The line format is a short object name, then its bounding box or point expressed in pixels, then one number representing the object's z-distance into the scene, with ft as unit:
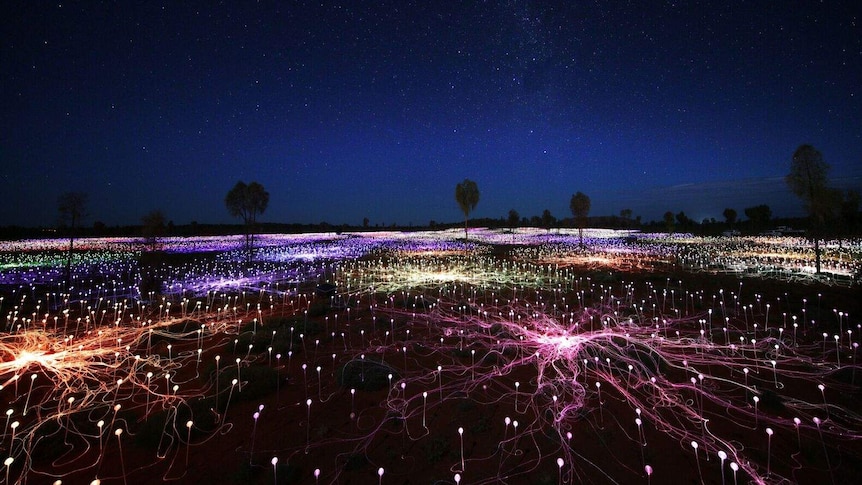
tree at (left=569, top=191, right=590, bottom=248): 128.36
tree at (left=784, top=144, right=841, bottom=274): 54.29
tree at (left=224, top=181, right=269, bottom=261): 105.09
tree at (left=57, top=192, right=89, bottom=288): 67.97
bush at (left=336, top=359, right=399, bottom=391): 22.20
